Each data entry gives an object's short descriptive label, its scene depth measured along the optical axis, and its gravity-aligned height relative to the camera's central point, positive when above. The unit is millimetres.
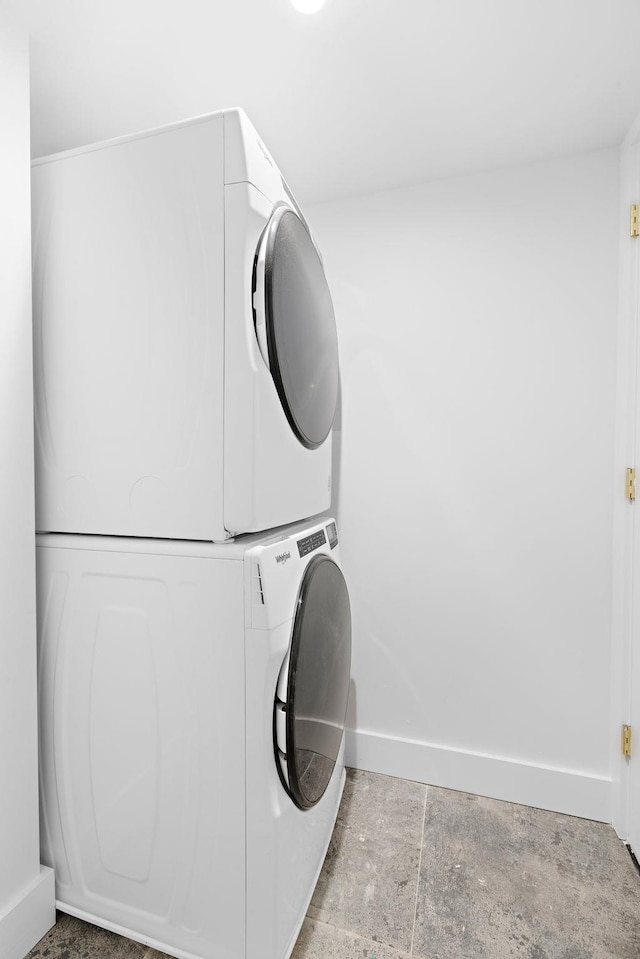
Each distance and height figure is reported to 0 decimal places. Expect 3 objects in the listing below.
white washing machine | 1101 -642
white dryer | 1102 +310
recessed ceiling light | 1216 +1131
